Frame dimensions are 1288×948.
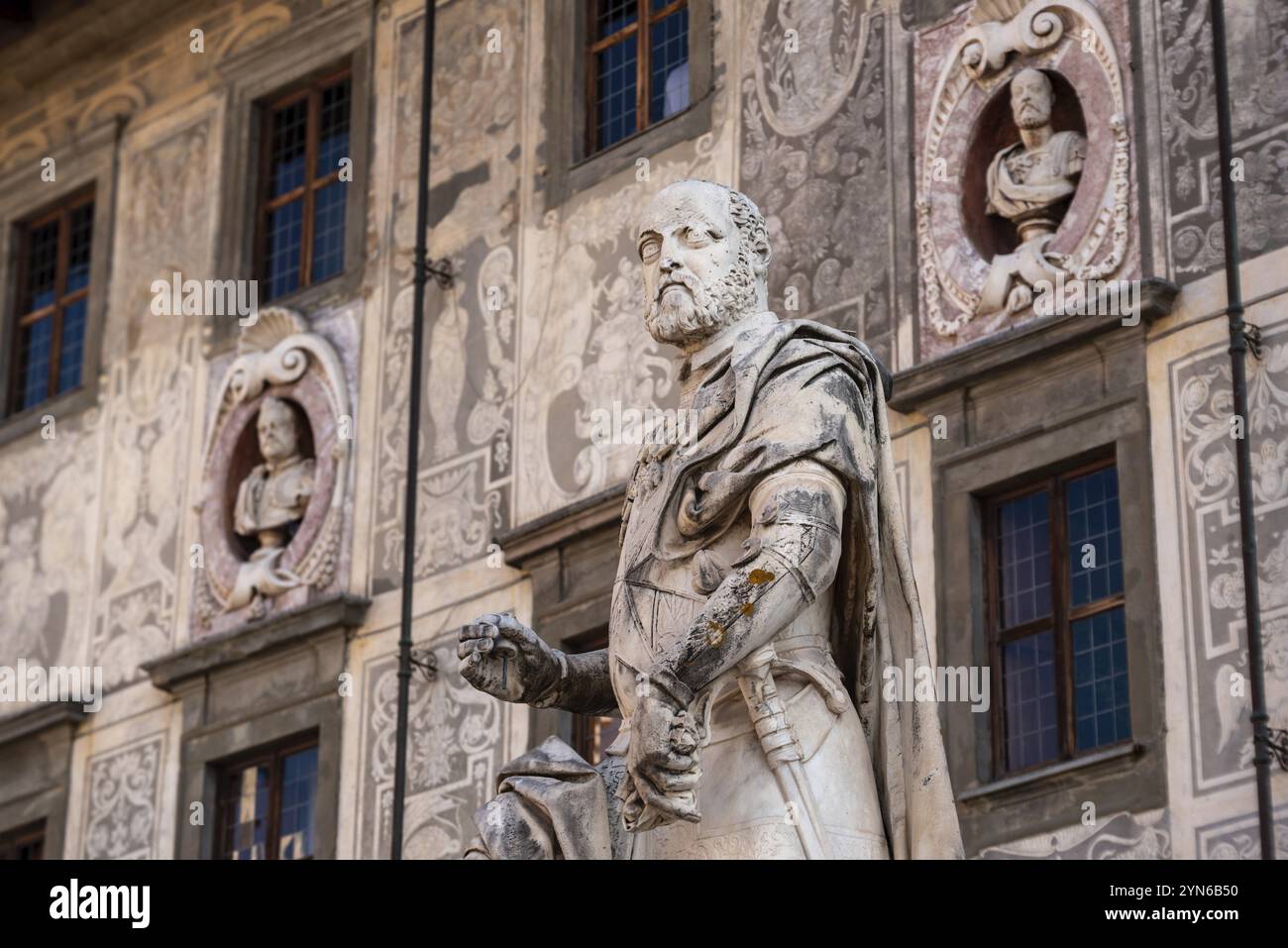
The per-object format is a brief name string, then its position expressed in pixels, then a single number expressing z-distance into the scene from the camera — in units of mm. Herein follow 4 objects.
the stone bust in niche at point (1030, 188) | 16016
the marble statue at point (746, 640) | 7652
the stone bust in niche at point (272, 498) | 19969
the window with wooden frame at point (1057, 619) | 15242
